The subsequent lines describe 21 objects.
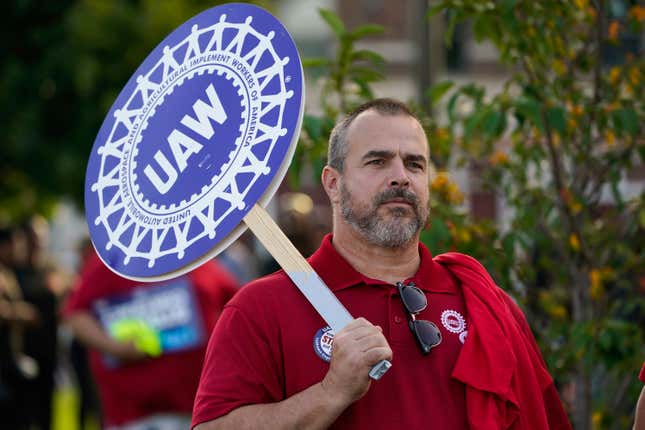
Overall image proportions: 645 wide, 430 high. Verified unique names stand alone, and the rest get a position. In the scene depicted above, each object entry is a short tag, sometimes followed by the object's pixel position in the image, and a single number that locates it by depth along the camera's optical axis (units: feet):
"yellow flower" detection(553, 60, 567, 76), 32.58
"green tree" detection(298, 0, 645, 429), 30.48
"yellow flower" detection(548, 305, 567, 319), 33.04
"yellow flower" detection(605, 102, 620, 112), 31.36
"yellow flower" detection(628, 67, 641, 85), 32.42
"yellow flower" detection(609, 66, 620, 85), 32.78
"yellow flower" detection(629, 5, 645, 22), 32.60
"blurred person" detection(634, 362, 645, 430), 23.00
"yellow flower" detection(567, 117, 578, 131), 31.91
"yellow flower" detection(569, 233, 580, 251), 31.80
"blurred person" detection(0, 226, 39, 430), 61.67
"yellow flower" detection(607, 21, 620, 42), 32.81
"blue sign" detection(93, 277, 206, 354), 41.14
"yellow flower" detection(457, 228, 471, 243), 31.17
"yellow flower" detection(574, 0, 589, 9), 30.63
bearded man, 20.56
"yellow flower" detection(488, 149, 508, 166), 35.04
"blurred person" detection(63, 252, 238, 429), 41.16
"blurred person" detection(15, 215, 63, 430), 67.05
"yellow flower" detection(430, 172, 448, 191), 32.24
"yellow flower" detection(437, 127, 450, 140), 34.50
